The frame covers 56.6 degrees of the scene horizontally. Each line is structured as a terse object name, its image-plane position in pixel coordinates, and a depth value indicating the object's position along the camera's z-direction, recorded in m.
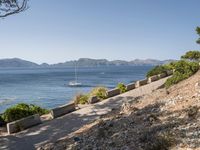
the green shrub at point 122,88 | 12.68
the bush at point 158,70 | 17.54
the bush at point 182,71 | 10.18
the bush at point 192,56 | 13.75
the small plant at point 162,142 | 3.92
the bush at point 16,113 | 9.20
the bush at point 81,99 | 11.22
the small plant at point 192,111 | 4.84
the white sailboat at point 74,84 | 49.35
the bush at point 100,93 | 11.54
